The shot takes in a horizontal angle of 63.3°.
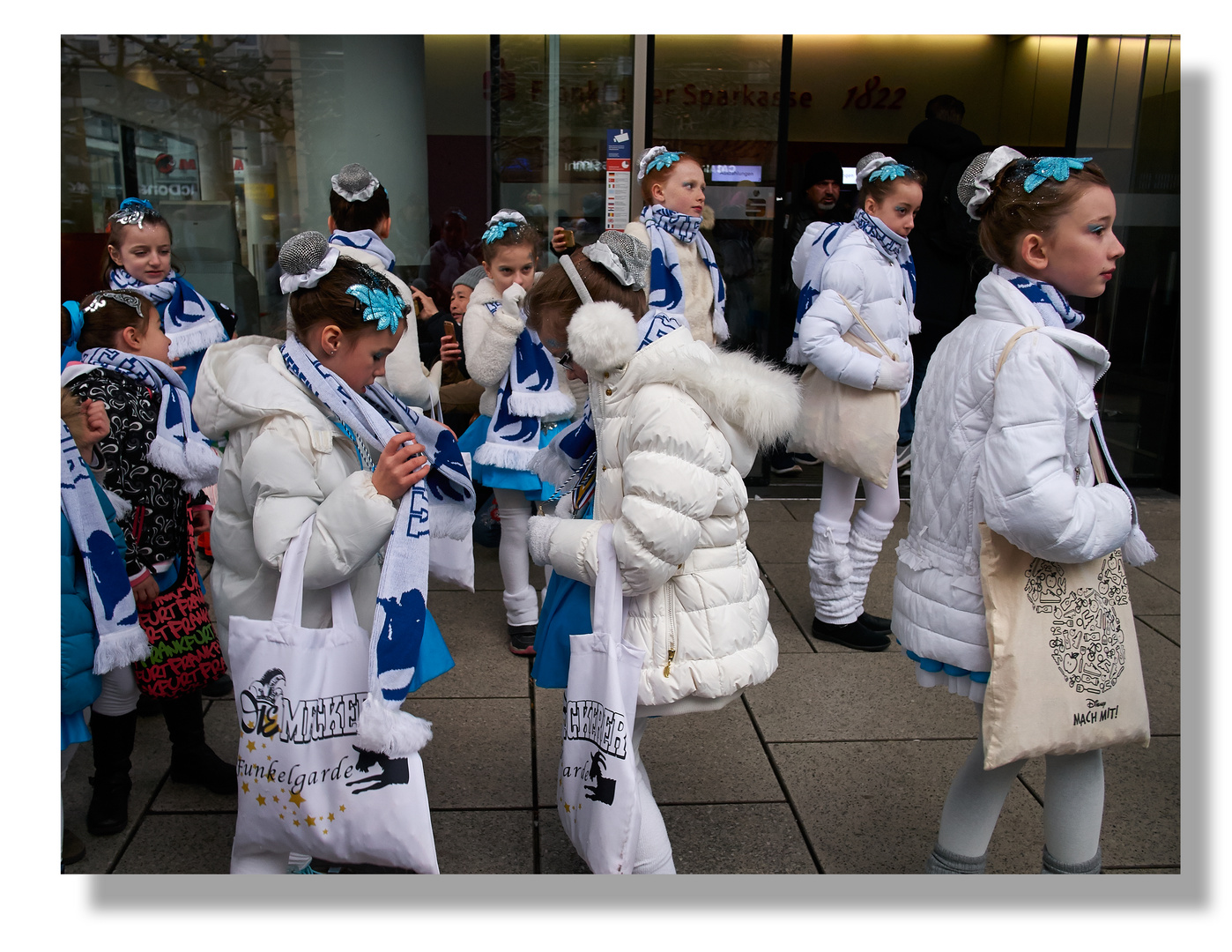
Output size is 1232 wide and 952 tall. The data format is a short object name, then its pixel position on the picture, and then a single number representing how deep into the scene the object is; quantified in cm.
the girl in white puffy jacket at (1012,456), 234
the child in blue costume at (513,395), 461
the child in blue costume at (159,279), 453
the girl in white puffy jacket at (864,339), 448
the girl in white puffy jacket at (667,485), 243
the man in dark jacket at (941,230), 827
